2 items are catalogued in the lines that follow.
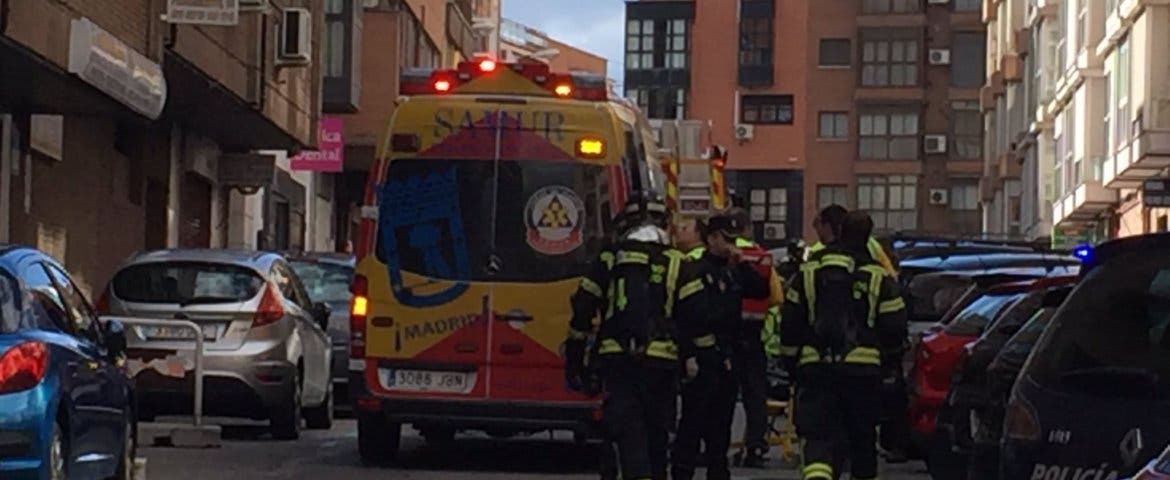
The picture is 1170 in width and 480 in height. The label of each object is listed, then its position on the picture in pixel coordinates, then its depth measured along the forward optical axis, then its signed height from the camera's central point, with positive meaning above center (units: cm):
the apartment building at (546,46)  11188 +1017
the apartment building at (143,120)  2036 +140
